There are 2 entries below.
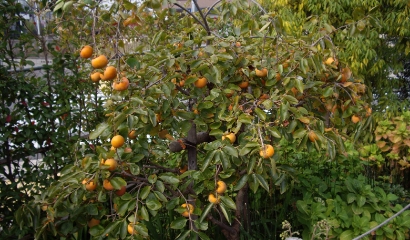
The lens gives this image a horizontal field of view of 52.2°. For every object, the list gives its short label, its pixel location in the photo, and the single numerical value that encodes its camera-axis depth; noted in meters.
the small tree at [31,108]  2.29
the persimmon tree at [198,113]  1.50
